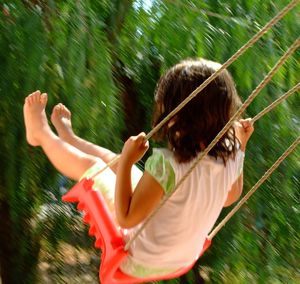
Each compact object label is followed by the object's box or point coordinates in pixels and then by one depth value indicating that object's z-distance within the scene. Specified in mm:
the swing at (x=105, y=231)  2604
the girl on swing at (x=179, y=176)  2527
